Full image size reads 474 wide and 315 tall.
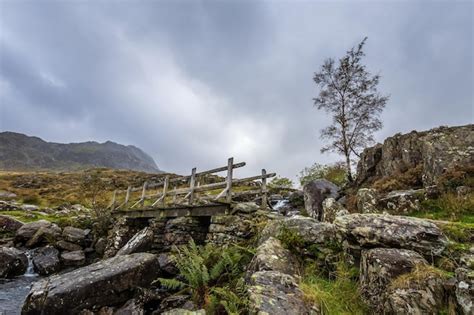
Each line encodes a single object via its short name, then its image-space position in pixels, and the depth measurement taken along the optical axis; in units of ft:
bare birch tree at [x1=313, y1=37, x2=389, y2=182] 64.64
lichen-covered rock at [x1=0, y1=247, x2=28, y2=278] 39.52
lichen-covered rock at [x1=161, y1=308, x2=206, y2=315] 14.16
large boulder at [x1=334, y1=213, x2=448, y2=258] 14.90
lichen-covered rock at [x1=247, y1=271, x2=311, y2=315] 12.84
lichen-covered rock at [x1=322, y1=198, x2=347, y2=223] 26.89
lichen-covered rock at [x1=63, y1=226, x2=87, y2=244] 55.00
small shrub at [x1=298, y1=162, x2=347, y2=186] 73.15
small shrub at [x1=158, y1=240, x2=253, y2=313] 19.22
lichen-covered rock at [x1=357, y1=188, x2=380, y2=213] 30.94
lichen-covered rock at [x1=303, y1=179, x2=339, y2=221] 46.78
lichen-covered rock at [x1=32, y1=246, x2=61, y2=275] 43.17
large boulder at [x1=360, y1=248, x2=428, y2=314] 13.25
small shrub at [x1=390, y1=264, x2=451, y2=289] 12.39
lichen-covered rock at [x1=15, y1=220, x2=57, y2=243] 54.60
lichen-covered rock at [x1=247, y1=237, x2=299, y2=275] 17.92
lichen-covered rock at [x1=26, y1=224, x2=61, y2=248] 53.36
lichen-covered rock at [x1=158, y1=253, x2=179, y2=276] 32.58
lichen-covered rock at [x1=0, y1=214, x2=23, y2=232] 58.90
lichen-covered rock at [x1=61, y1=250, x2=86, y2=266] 46.93
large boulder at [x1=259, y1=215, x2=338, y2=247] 20.65
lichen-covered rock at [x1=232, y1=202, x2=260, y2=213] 32.09
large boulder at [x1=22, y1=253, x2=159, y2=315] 21.50
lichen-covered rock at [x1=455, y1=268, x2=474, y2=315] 10.72
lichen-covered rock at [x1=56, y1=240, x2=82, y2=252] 51.99
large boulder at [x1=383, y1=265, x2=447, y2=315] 11.76
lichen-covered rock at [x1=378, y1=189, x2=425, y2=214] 30.86
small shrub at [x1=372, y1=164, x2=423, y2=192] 40.09
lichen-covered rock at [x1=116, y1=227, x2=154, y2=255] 41.02
